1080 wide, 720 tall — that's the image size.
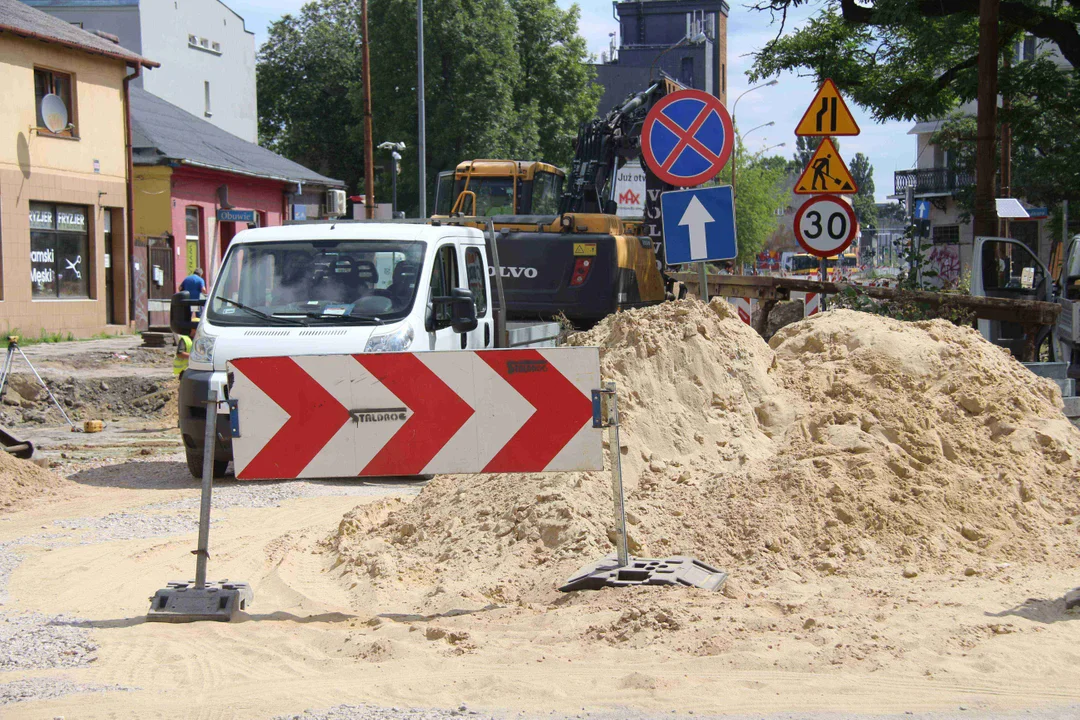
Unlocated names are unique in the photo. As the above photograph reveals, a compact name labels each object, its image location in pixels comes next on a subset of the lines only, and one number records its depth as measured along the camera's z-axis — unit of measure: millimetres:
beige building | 24156
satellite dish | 25203
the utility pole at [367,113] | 29641
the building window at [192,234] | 32031
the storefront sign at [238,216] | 29594
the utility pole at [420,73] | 32781
